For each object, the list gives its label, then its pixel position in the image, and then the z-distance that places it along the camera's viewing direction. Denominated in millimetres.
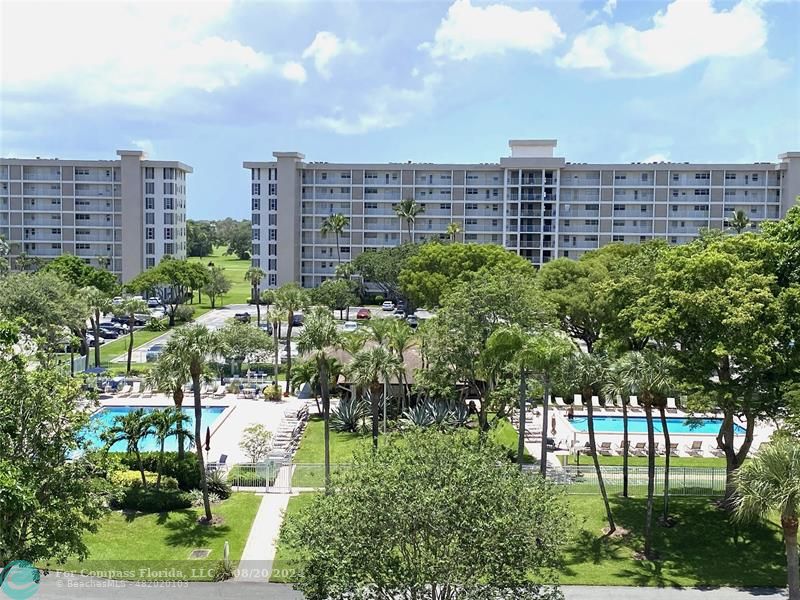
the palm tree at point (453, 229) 99062
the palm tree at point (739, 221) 87688
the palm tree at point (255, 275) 93931
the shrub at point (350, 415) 42656
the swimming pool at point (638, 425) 45969
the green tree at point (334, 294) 81312
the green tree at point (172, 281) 83375
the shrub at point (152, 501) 30250
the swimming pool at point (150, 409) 40503
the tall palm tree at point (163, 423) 31719
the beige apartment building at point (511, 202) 102750
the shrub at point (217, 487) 31953
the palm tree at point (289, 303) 51250
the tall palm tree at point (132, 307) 55750
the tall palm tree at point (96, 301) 54688
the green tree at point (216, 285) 101562
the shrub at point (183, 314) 84750
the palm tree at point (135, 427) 31391
